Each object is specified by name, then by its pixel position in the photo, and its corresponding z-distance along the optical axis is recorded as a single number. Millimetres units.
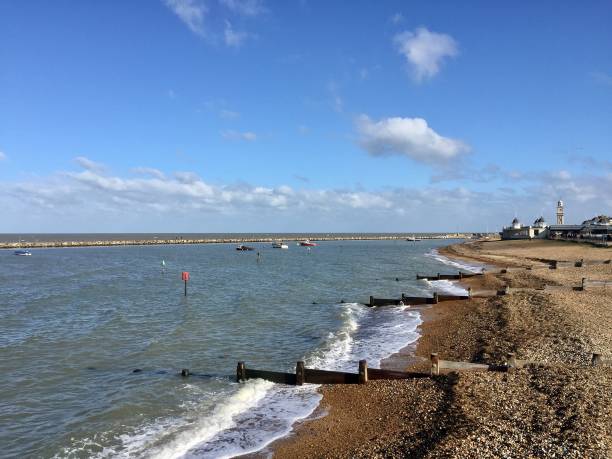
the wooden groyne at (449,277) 49450
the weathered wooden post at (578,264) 51012
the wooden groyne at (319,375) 15977
